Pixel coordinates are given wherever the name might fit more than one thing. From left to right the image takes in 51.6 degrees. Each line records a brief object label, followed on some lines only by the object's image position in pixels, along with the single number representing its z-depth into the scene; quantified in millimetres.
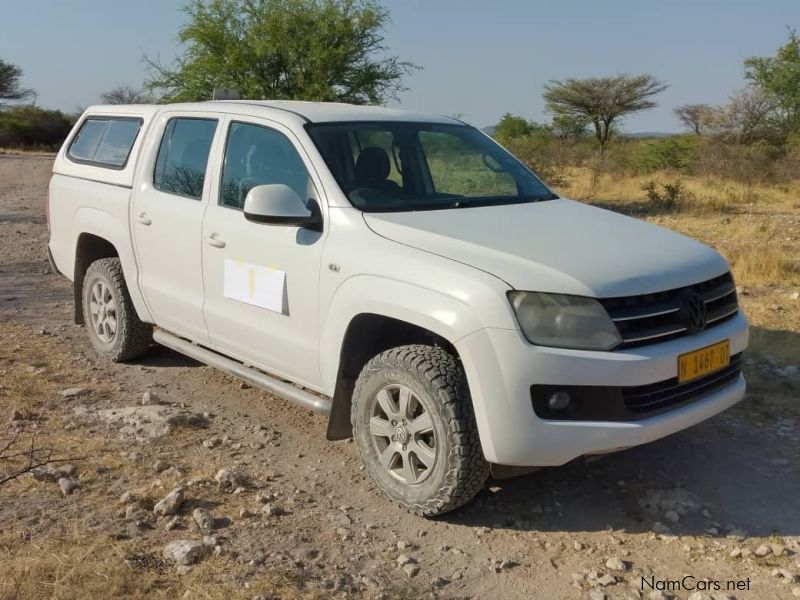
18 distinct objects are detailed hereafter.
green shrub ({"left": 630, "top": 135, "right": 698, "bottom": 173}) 24231
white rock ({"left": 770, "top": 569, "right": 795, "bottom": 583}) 3008
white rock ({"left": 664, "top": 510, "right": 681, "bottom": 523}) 3469
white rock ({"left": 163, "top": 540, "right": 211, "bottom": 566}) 3057
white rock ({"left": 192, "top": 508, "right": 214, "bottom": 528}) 3332
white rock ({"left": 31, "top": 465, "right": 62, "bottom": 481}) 3725
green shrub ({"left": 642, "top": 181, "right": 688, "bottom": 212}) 14883
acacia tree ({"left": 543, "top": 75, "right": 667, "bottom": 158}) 34281
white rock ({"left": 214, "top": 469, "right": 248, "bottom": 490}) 3746
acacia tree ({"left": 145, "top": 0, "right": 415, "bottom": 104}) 15297
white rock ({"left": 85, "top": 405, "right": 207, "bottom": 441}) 4383
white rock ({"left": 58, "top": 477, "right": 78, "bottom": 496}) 3617
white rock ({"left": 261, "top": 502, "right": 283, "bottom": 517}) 3480
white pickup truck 3078
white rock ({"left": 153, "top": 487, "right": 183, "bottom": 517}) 3430
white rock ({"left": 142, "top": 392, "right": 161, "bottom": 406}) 4805
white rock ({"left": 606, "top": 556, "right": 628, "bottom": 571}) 3109
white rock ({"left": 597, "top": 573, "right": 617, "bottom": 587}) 3015
